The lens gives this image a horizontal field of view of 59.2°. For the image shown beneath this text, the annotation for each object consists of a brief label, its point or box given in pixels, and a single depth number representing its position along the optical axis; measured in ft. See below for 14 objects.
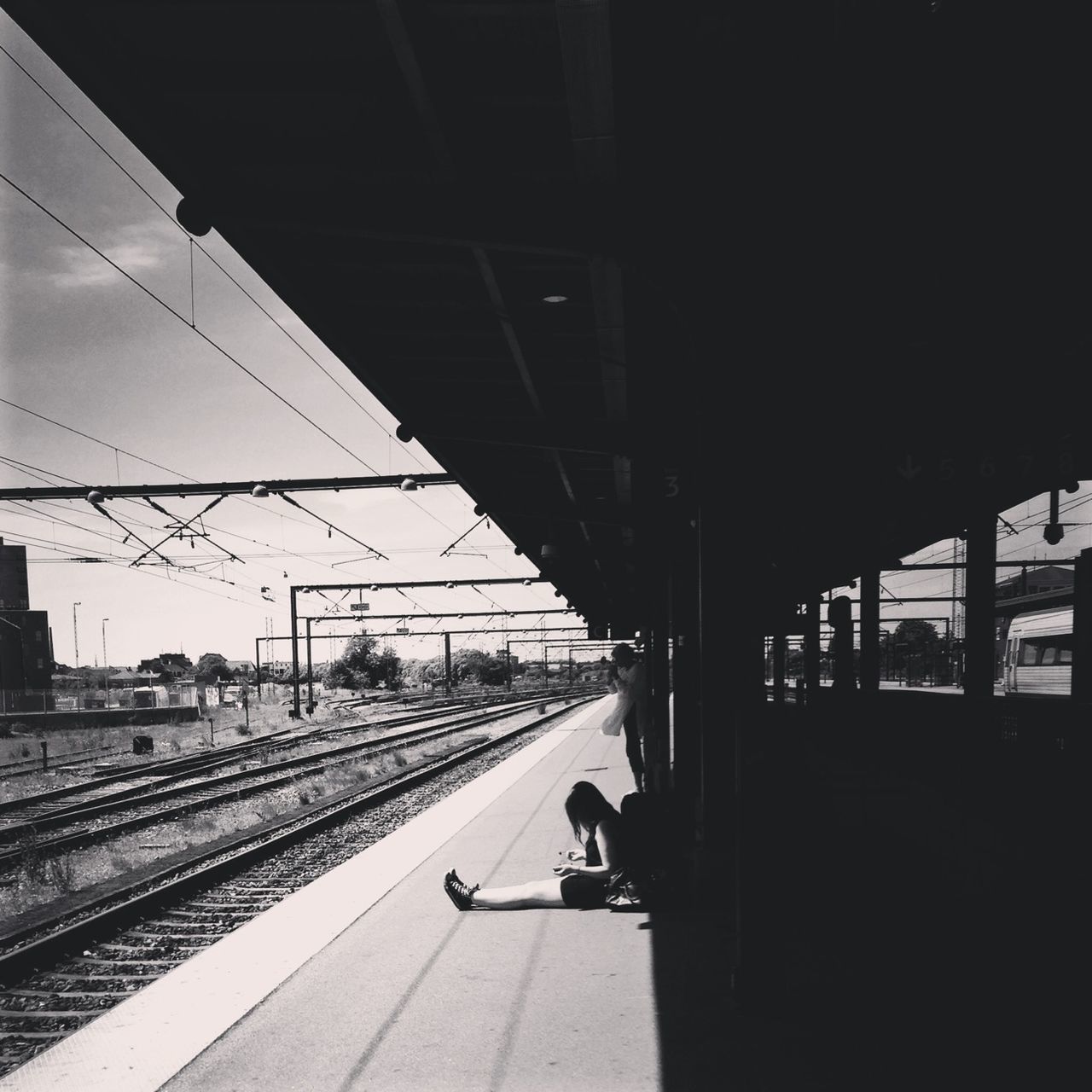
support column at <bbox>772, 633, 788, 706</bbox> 79.92
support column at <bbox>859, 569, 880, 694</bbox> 50.65
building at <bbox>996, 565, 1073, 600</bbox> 139.23
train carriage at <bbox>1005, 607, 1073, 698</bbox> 78.59
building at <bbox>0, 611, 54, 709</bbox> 193.98
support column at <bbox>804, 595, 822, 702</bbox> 75.00
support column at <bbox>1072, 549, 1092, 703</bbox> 27.32
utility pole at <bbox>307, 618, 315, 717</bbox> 142.92
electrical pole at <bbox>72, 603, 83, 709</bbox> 161.41
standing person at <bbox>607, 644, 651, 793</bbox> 32.19
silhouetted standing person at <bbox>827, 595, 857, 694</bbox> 59.41
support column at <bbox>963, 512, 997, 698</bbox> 35.55
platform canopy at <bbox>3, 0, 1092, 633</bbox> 12.32
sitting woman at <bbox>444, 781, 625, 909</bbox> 19.80
